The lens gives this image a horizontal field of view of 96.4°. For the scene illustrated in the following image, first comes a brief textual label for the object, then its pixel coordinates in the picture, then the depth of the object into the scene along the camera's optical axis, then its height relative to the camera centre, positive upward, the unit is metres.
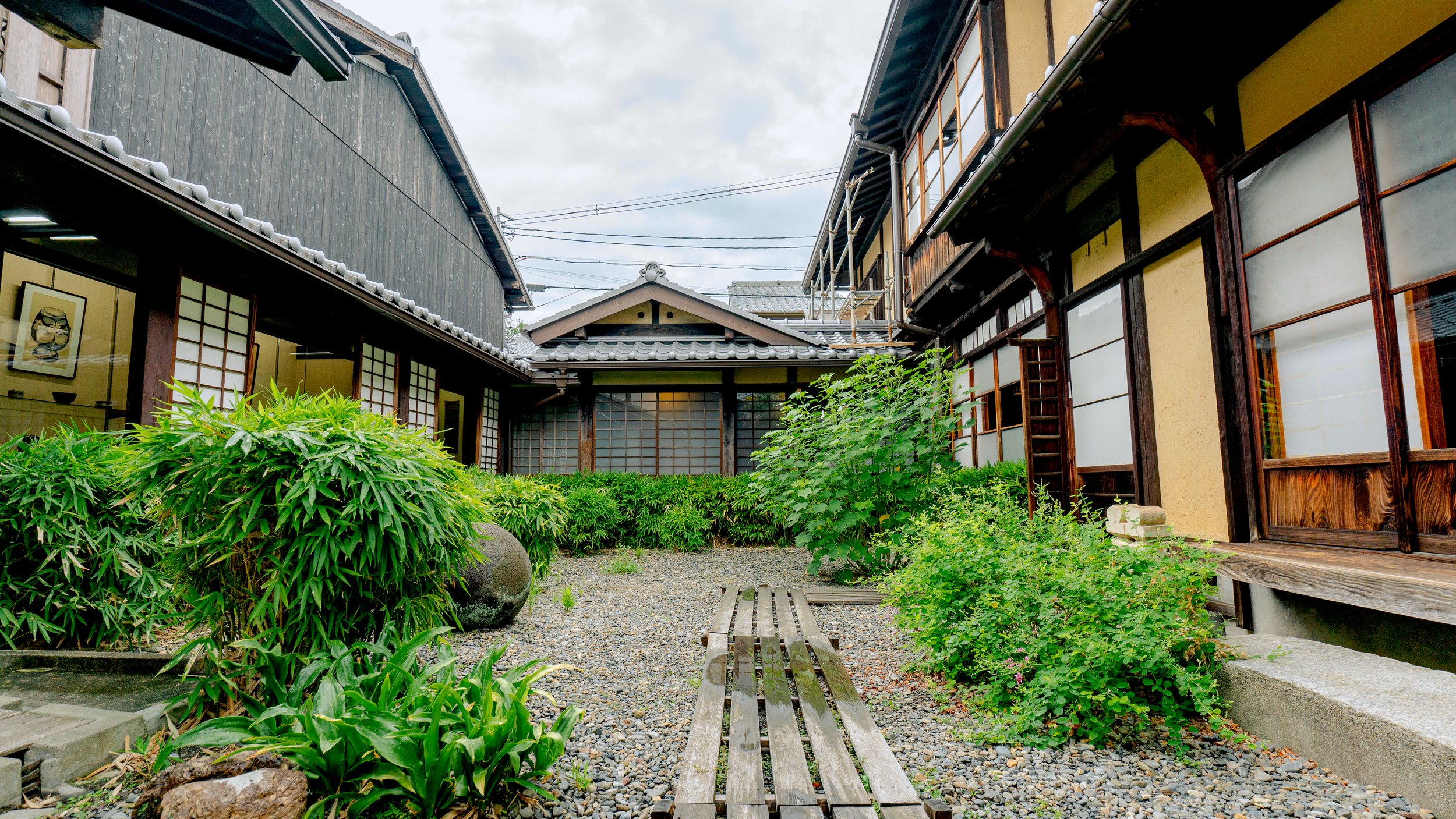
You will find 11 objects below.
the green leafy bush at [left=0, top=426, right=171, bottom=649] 3.29 -0.34
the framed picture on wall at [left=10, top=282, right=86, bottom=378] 6.77 +1.66
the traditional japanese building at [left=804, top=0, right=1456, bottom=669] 2.73 +1.12
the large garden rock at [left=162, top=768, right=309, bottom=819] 1.84 -0.90
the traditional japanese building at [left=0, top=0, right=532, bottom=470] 4.34 +1.86
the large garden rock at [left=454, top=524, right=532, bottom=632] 4.62 -0.75
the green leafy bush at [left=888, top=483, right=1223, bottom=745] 2.60 -0.66
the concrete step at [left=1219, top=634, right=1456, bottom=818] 1.95 -0.81
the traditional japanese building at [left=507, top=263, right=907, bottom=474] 11.51 +1.35
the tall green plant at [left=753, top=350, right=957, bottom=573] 5.96 +0.14
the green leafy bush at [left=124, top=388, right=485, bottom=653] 2.61 -0.13
